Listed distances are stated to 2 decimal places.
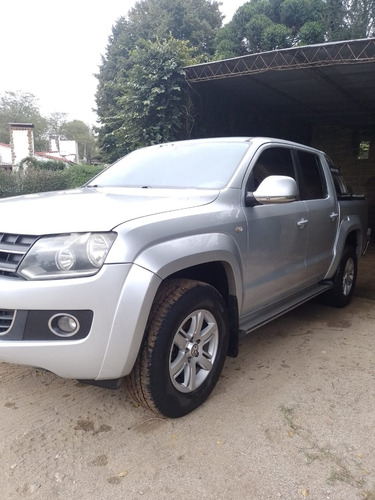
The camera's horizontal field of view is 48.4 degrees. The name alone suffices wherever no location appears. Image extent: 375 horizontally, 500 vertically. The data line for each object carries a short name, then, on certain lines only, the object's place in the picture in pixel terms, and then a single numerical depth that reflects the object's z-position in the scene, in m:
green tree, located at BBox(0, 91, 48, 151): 50.34
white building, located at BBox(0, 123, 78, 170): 18.25
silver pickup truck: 2.04
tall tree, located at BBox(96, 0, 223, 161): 27.42
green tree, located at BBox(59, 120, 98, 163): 60.26
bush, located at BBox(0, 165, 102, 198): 9.73
